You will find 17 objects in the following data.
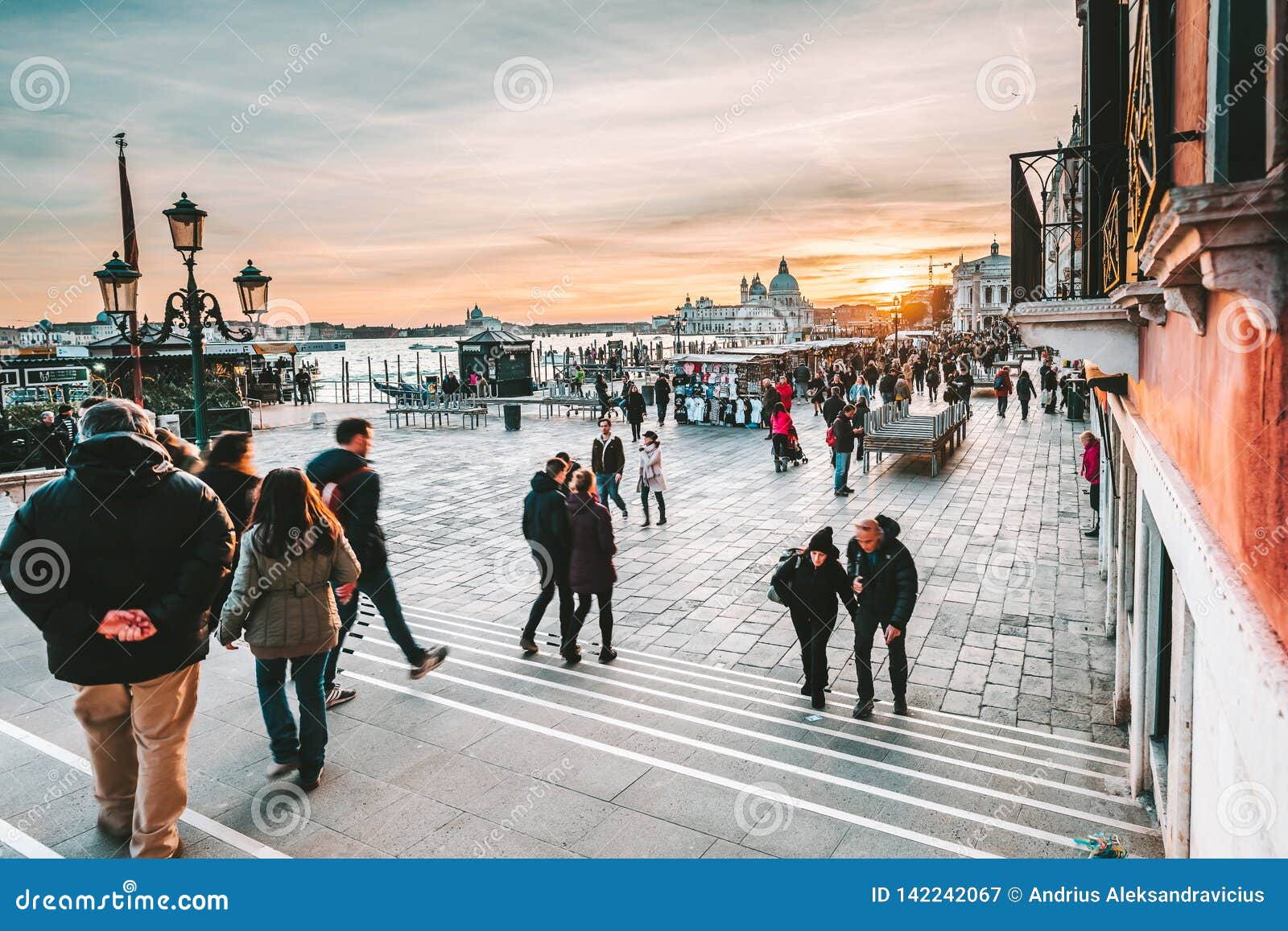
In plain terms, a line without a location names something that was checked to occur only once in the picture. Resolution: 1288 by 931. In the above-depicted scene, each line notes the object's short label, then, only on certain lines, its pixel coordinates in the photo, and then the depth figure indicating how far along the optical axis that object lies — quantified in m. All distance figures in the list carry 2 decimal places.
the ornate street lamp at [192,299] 8.22
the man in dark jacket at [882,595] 5.47
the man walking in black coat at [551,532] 6.29
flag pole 15.14
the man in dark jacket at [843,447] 12.97
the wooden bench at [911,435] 15.19
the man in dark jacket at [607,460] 10.88
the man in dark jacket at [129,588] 3.44
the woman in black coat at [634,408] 19.13
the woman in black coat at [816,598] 5.69
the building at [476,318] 70.09
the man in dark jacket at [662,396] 23.70
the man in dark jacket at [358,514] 5.41
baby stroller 15.70
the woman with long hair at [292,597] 4.25
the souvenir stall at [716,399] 23.02
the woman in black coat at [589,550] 6.39
